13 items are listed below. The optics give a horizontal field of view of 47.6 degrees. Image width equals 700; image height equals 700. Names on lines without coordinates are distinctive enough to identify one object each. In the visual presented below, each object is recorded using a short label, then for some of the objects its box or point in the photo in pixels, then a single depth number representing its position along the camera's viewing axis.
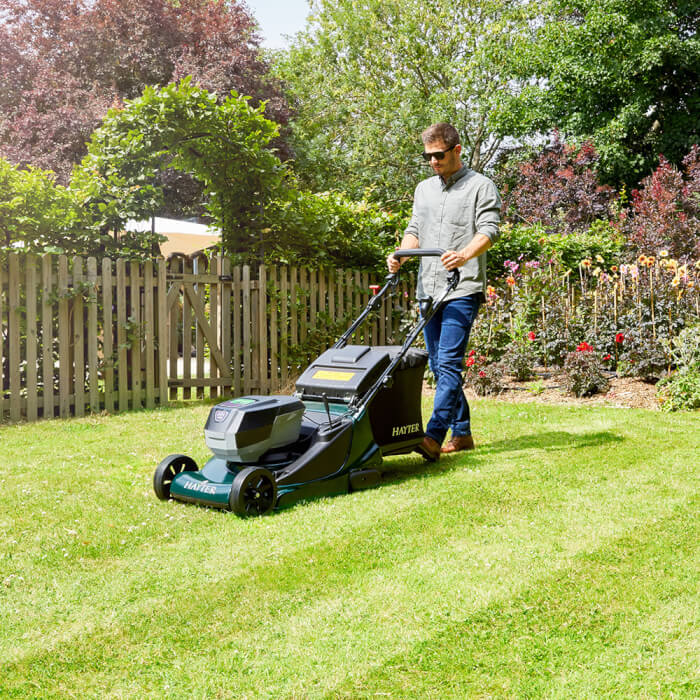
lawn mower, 3.56
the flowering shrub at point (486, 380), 7.52
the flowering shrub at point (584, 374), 7.05
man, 4.53
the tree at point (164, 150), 7.18
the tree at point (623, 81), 17.77
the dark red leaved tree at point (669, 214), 10.96
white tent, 14.98
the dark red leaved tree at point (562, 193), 17.36
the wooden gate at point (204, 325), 7.47
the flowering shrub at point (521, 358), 7.82
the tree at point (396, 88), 22.25
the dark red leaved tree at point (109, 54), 18.64
